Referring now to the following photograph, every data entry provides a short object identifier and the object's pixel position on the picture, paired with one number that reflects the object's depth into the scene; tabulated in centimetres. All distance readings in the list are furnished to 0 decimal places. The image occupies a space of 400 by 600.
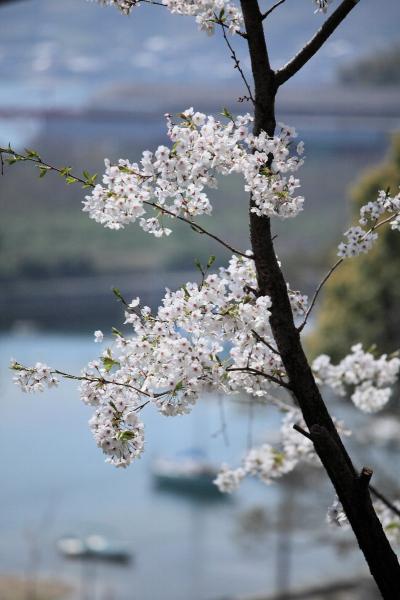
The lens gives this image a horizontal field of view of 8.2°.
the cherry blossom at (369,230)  578
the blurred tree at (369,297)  1801
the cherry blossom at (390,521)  702
